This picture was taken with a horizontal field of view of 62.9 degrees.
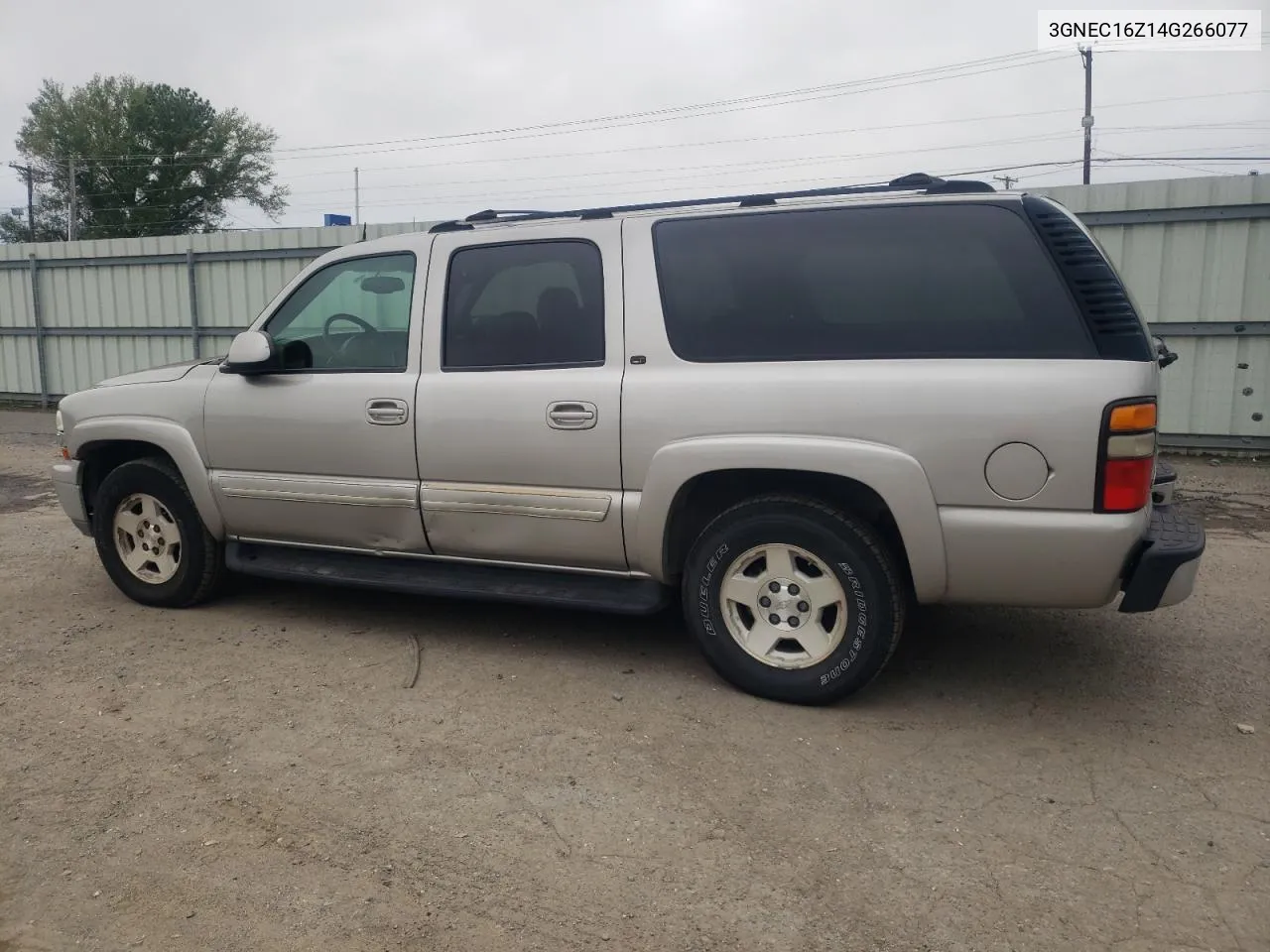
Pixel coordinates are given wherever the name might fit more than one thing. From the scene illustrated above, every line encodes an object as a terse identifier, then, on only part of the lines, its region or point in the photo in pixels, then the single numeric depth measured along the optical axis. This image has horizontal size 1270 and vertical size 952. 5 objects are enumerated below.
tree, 49.19
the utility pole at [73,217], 43.58
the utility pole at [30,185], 50.59
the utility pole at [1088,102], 29.41
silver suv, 3.53
